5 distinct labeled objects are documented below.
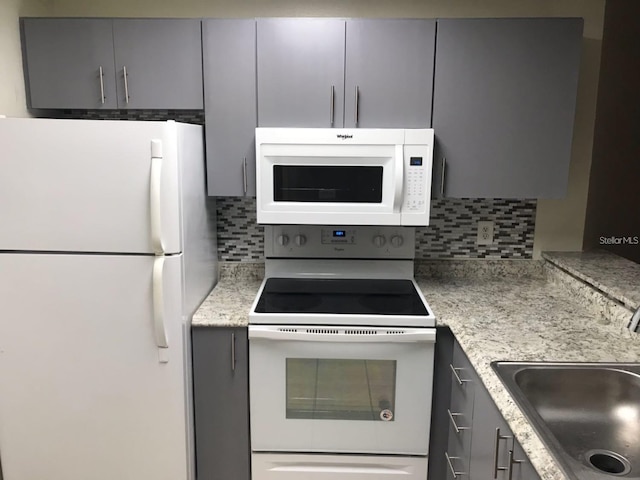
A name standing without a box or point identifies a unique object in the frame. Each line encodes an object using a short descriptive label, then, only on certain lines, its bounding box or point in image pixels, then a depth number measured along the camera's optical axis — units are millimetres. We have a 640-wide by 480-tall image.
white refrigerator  1647
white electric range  1813
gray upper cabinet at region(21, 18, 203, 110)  1926
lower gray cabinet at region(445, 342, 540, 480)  1174
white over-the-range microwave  1909
